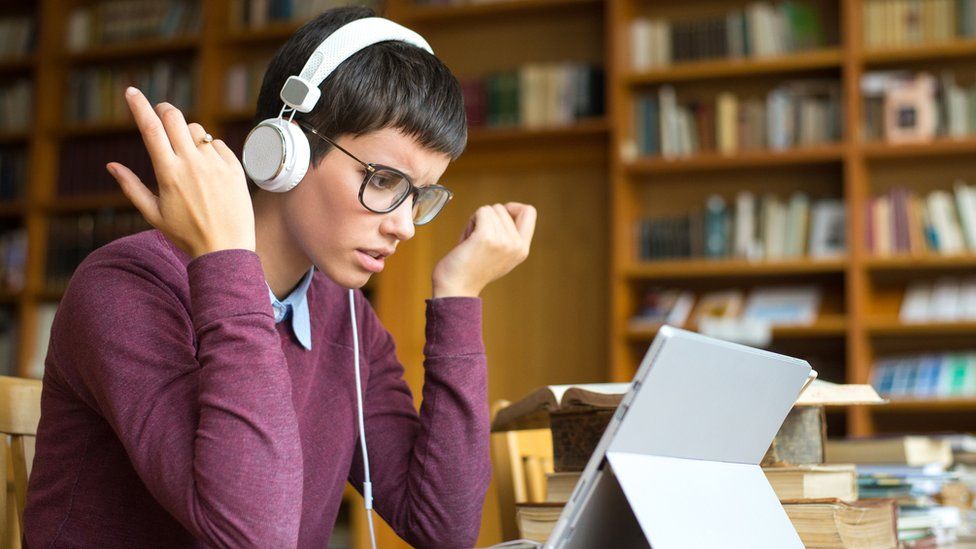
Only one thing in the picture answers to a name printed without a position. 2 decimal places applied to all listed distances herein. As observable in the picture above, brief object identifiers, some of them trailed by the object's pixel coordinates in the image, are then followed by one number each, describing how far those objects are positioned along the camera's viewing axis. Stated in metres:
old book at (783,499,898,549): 0.99
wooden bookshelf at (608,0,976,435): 3.69
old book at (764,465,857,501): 1.04
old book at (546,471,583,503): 1.11
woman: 0.90
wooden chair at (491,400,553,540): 1.45
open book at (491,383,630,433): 1.01
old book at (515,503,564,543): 1.04
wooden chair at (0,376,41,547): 1.20
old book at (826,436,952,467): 1.66
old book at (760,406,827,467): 1.14
